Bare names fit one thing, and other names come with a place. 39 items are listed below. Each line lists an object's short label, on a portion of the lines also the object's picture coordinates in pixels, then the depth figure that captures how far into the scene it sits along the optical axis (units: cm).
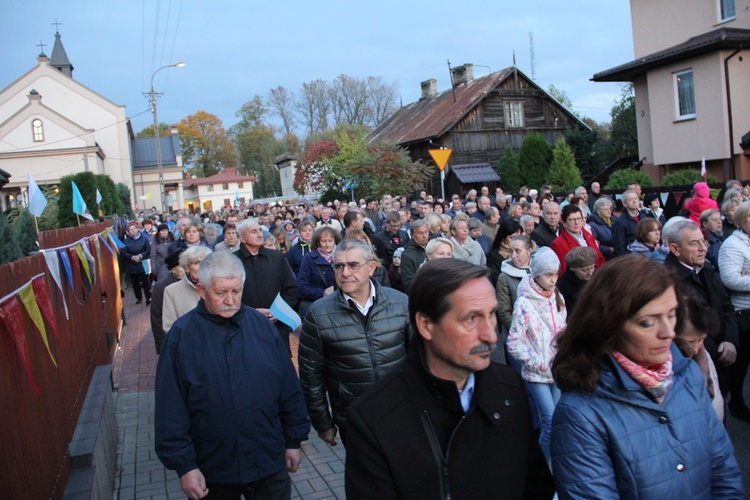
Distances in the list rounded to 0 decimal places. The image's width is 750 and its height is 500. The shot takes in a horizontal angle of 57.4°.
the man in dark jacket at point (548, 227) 886
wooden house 4025
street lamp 4034
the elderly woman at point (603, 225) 993
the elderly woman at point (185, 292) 561
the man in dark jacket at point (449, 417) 221
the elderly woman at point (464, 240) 820
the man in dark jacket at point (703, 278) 517
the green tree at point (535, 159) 3406
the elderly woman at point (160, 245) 1349
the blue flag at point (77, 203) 1266
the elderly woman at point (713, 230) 712
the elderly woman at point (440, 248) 604
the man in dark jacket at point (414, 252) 793
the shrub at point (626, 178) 2066
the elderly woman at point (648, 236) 709
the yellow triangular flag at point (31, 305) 388
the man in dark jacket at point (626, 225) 967
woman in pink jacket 933
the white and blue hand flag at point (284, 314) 611
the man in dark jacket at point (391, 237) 1091
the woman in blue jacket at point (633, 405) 234
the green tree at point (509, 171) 3597
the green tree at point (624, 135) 3594
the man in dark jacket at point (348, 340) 421
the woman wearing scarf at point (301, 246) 933
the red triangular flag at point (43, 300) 441
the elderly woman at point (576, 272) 581
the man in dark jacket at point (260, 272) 669
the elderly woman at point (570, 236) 781
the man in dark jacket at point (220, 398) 367
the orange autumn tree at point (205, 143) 9062
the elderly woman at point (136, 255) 1603
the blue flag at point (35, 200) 773
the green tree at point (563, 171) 2875
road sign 1617
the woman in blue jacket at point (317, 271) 735
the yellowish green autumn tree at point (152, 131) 9502
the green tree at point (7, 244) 749
